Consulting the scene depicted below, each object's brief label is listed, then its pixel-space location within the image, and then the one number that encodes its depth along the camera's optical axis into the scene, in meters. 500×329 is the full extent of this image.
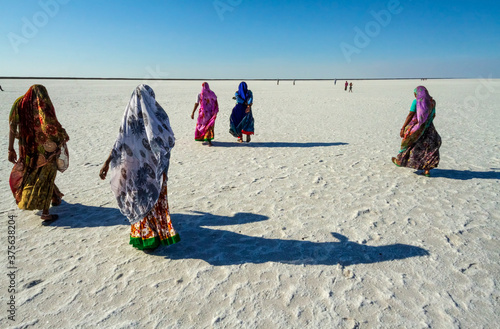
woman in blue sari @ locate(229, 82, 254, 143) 8.24
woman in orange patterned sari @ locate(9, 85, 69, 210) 3.68
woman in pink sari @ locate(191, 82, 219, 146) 8.04
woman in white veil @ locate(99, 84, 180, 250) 2.94
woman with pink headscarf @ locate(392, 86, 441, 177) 5.52
